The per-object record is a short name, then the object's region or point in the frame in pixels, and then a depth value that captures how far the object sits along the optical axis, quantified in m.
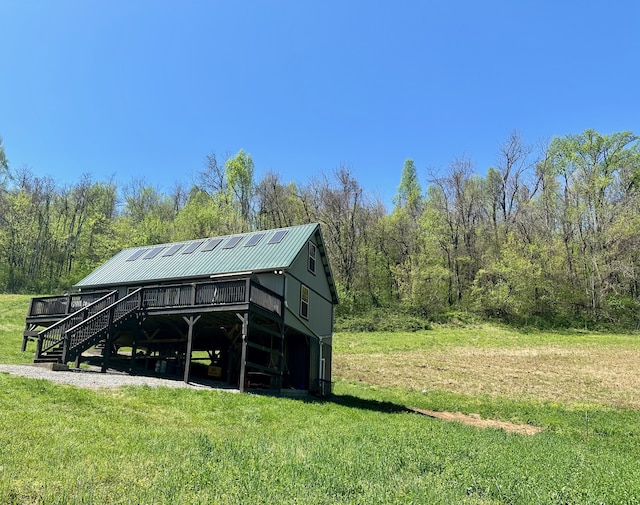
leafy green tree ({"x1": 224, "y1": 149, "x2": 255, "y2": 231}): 48.88
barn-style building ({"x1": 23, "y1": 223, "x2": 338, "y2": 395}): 15.84
